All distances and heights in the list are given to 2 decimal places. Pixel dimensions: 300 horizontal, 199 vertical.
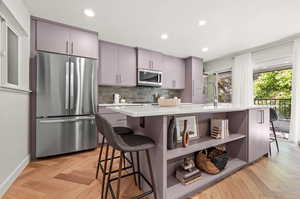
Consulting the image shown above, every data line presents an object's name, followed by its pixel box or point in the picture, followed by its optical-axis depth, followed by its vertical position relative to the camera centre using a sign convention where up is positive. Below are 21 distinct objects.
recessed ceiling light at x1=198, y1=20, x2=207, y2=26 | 2.47 +1.42
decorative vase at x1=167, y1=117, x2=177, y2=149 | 1.32 -0.35
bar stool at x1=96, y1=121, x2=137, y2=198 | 1.55 -0.37
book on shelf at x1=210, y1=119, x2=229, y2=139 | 1.80 -0.40
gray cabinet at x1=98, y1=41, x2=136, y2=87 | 3.26 +0.86
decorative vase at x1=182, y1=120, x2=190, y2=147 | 1.44 -0.41
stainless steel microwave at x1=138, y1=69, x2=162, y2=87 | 3.75 +0.62
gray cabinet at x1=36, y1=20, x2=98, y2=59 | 2.36 +1.10
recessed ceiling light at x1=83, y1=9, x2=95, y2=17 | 2.17 +1.41
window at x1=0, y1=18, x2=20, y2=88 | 1.62 +0.57
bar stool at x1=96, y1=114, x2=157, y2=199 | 1.03 -0.37
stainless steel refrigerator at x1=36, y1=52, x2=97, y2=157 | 2.26 -0.09
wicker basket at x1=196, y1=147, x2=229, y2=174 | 1.67 -0.78
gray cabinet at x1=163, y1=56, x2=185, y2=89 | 4.38 +0.88
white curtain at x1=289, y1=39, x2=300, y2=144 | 3.02 +0.13
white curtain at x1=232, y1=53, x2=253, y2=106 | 3.89 +0.59
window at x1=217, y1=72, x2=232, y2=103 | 4.60 +0.41
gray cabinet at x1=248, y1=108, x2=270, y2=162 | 2.02 -0.53
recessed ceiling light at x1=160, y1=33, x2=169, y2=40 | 3.01 +1.43
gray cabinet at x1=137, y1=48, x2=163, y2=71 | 3.77 +1.15
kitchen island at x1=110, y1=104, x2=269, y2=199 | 1.20 -0.51
